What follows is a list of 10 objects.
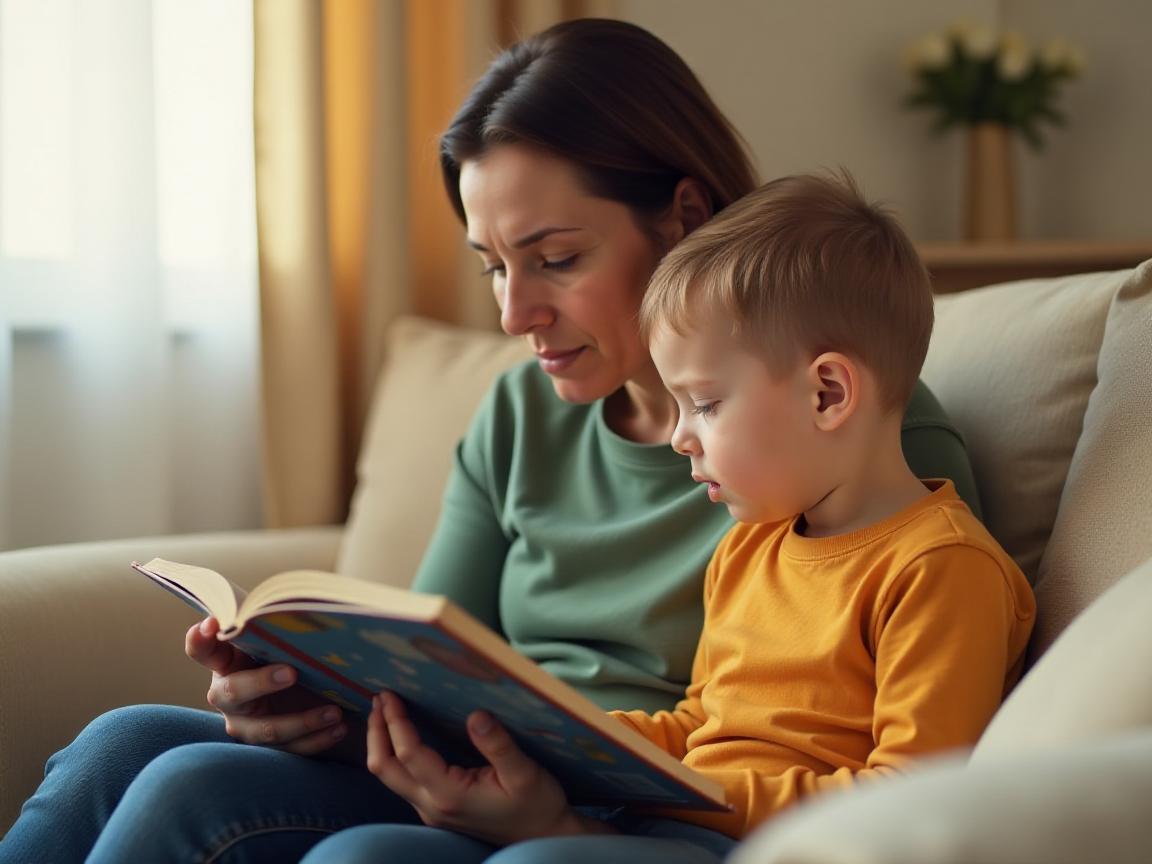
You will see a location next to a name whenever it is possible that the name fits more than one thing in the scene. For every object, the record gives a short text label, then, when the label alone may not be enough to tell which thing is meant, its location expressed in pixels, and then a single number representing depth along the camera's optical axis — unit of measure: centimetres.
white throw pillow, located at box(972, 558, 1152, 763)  72
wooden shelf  255
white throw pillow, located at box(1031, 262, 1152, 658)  104
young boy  93
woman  126
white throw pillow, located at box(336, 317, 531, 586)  178
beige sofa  54
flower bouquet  277
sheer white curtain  181
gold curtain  202
